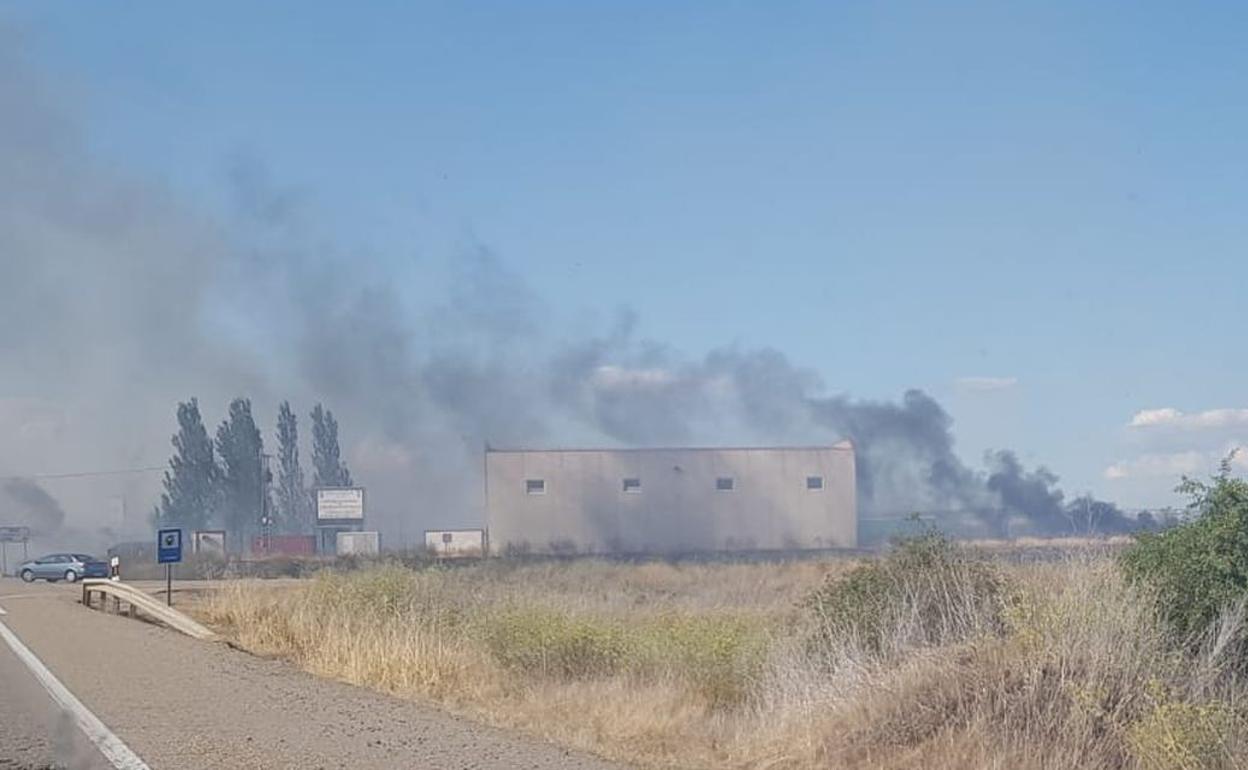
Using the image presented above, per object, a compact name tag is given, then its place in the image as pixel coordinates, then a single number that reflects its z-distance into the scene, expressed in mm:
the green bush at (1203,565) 15570
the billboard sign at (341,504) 105812
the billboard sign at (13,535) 113000
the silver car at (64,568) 75500
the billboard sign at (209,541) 93662
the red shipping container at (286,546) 96688
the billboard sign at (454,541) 88988
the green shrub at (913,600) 16844
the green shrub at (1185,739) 12266
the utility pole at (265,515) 97062
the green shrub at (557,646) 23312
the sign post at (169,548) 42625
